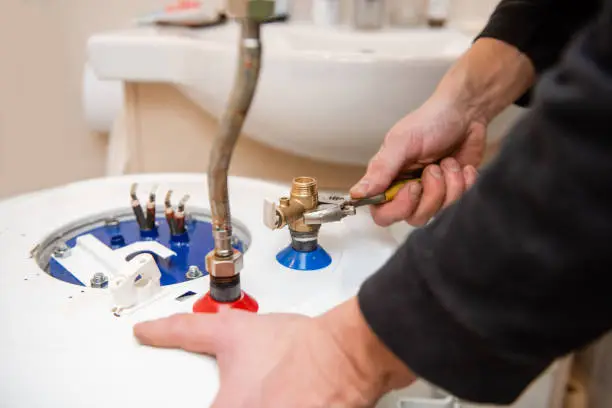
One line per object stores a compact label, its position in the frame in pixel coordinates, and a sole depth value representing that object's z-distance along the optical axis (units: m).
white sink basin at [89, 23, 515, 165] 0.55
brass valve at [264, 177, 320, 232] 0.41
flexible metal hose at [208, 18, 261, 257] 0.26
